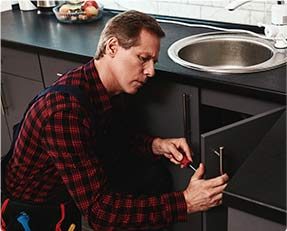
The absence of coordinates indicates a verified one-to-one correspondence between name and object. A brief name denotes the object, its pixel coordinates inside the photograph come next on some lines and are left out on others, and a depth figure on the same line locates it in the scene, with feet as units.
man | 4.26
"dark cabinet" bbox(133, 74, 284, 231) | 3.89
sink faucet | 5.49
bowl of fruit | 7.55
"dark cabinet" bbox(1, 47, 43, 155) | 7.05
